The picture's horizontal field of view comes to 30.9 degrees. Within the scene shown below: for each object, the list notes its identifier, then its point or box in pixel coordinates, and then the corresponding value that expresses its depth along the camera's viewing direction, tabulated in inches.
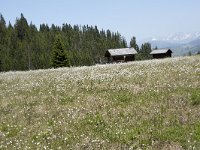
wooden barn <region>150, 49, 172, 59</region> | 4469.7
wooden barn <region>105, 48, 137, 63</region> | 4097.0
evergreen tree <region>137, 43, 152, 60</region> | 7635.3
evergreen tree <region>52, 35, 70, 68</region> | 3336.6
